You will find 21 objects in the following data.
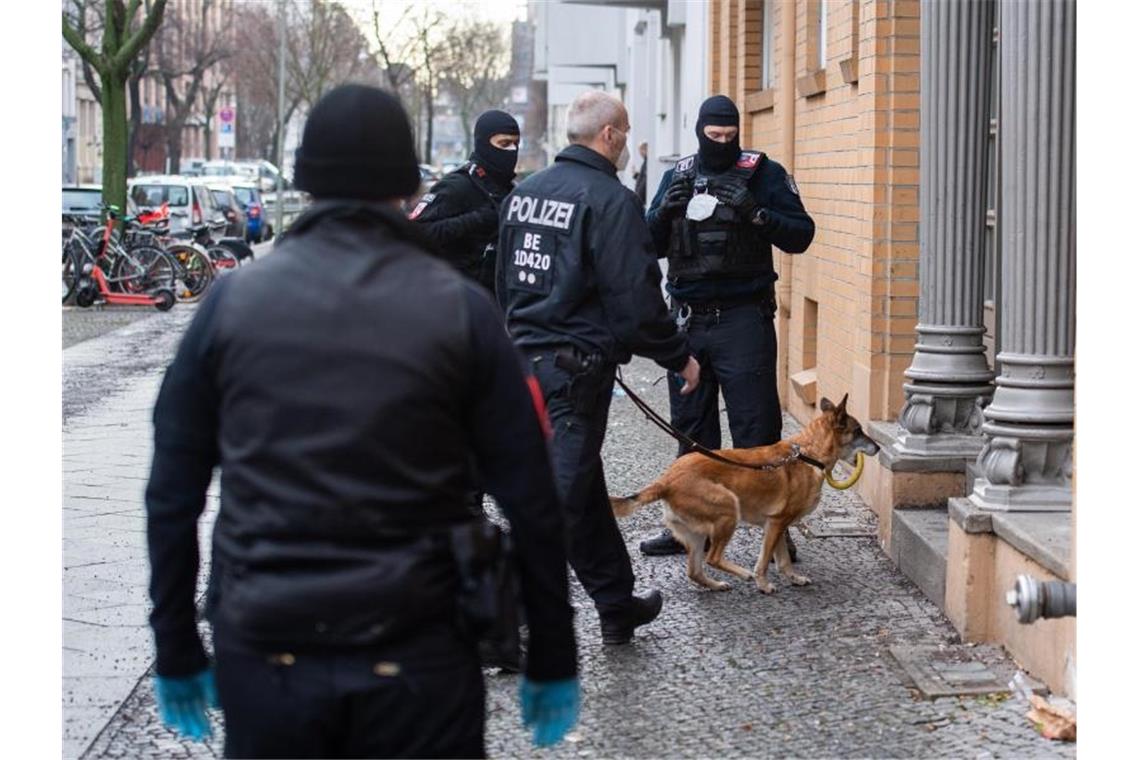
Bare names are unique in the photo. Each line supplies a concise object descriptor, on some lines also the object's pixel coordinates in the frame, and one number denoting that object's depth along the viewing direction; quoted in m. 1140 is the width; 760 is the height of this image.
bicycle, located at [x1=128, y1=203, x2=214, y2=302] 25.28
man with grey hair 6.30
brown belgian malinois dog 7.36
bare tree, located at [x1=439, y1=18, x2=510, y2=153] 78.62
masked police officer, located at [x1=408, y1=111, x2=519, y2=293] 8.08
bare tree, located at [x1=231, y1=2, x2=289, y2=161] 74.31
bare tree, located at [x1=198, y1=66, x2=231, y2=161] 69.99
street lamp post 46.74
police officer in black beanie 3.02
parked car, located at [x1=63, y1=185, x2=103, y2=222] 29.48
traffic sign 52.69
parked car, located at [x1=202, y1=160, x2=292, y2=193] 62.22
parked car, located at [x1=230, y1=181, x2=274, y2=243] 44.44
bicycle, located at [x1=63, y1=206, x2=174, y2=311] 24.31
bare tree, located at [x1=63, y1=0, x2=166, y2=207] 28.59
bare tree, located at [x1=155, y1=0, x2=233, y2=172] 59.12
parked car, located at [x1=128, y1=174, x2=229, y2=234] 34.22
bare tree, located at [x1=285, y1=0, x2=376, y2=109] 68.50
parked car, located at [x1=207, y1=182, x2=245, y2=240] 38.72
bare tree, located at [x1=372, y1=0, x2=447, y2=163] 69.31
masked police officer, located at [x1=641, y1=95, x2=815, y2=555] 8.03
